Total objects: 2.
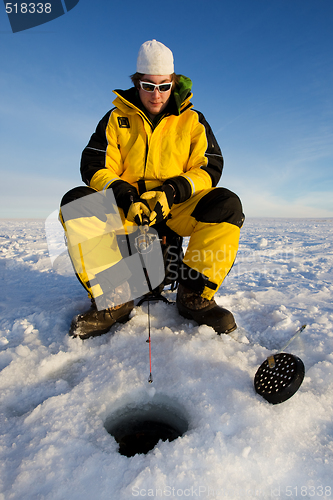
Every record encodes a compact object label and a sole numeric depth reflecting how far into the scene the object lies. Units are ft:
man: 5.57
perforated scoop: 3.52
